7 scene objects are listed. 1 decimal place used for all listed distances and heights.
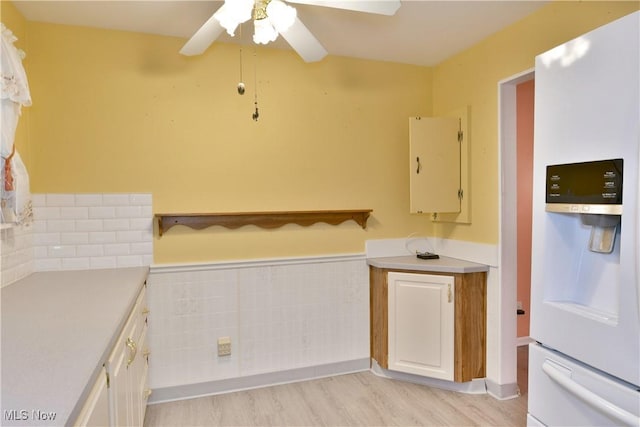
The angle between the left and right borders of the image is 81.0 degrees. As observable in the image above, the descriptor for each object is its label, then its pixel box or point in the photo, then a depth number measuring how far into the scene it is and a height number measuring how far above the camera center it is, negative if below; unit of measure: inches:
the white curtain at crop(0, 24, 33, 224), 65.8 +13.9
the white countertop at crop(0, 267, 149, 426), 30.4 -15.4
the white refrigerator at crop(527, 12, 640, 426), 42.2 -4.5
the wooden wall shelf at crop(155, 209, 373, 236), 95.6 -4.2
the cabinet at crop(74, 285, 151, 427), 39.2 -24.3
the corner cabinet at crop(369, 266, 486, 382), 98.1 -32.9
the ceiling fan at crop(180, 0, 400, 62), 59.7 +32.2
